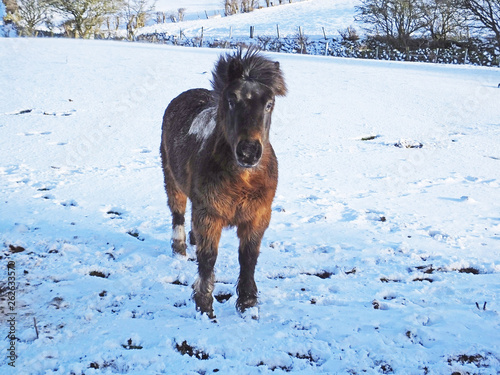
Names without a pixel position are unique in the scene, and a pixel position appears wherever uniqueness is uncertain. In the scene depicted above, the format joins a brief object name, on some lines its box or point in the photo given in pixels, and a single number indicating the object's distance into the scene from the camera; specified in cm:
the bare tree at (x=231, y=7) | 6069
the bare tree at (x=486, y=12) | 2526
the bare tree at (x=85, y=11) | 3258
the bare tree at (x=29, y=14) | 3375
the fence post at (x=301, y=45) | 3142
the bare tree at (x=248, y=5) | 5936
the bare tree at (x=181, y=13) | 6239
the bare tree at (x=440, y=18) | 2925
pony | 298
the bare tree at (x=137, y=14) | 4781
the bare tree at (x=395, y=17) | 3169
